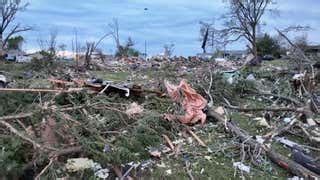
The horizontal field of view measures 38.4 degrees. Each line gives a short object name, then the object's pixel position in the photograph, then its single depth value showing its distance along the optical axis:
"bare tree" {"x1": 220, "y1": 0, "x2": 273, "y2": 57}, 27.25
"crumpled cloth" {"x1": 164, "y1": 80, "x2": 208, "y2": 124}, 5.45
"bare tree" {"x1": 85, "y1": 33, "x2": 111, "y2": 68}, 14.67
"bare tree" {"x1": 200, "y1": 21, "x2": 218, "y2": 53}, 26.96
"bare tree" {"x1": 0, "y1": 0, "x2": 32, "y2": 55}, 33.56
